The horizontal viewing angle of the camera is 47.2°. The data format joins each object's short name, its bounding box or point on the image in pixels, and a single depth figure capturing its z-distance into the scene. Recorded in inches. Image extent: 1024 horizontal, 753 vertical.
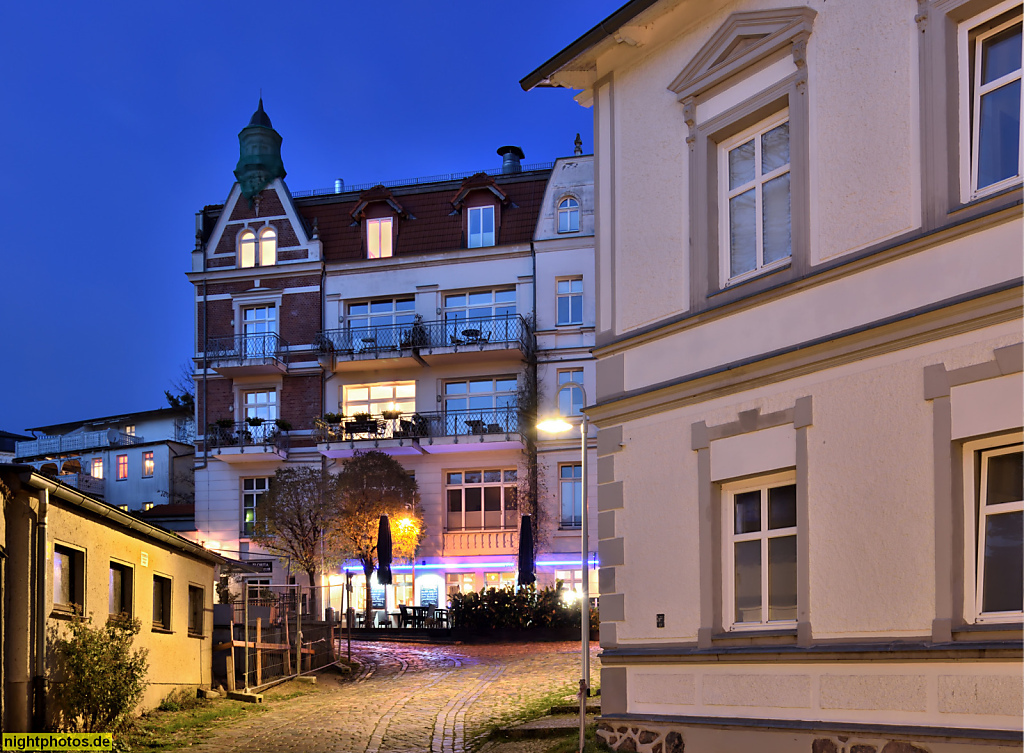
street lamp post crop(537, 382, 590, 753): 557.6
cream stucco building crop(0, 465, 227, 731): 538.3
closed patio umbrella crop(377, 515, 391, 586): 1280.8
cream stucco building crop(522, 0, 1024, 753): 360.2
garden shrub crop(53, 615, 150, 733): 575.2
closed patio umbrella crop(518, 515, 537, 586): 1144.8
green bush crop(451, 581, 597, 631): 1263.5
